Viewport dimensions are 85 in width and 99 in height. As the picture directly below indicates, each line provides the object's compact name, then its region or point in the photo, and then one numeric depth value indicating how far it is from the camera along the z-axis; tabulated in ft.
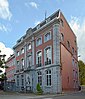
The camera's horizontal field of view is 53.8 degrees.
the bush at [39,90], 44.56
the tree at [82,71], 84.38
